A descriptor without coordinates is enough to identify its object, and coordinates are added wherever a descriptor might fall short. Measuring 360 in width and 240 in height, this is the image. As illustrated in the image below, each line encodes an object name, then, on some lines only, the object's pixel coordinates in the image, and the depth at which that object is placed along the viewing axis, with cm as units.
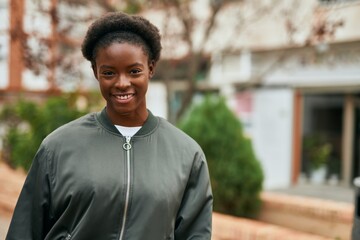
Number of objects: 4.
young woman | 174
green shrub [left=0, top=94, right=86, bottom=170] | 775
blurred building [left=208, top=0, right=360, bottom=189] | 1126
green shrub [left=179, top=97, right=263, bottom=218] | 595
